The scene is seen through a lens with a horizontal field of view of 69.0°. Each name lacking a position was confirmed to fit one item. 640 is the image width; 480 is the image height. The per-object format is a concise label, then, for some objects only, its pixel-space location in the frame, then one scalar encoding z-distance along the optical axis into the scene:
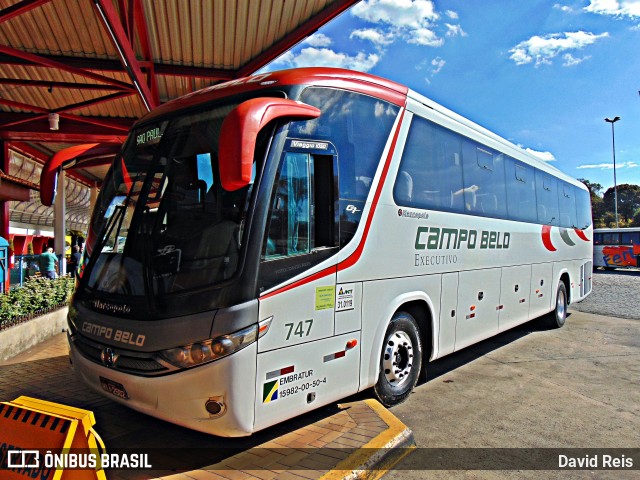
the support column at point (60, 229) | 14.41
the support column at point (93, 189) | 23.70
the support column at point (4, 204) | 14.82
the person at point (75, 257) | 16.72
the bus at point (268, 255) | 3.50
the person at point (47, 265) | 12.37
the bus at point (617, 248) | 29.12
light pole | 44.35
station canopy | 8.94
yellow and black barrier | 2.80
